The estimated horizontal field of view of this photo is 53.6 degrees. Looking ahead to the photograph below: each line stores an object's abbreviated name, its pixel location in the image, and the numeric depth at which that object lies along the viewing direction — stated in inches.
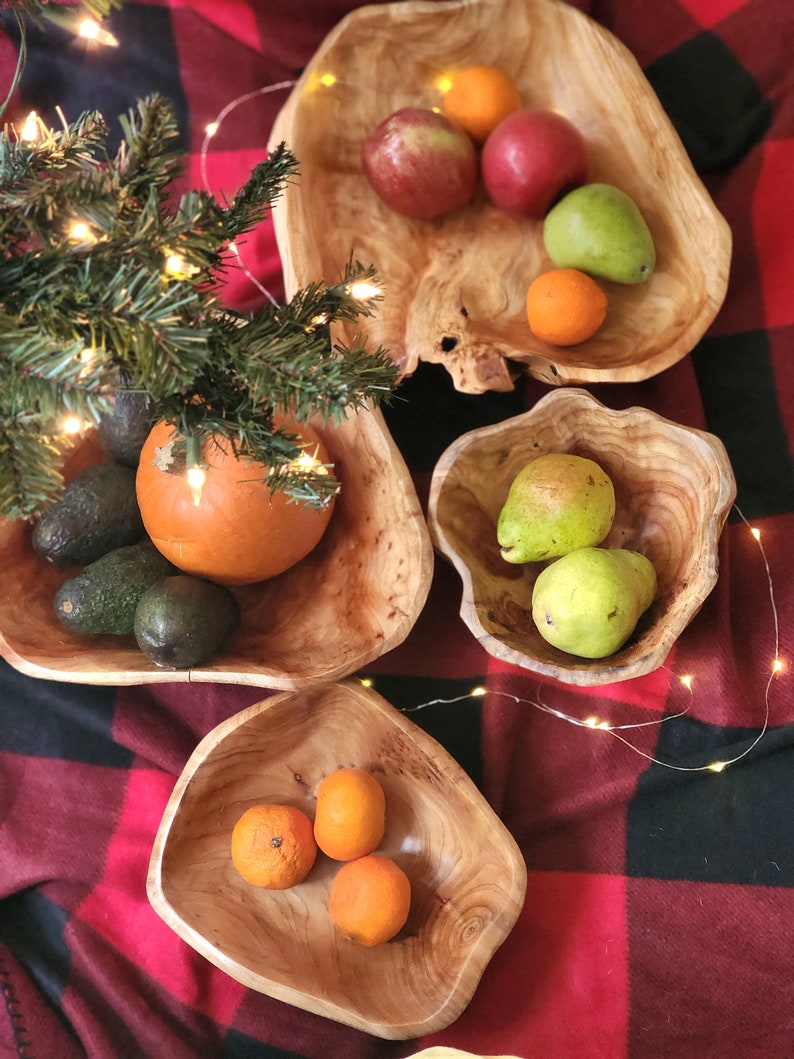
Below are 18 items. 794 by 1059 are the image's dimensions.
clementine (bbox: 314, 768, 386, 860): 28.5
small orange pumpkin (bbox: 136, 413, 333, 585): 27.3
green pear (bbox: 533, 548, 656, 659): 27.4
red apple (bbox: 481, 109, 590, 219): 32.6
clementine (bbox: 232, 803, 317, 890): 28.2
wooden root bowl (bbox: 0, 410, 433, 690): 28.4
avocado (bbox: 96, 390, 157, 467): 29.6
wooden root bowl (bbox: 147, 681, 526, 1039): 27.6
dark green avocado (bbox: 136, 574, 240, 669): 27.4
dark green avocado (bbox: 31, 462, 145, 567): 29.5
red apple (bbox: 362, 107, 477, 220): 33.1
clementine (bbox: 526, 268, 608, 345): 31.2
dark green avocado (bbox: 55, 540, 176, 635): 29.2
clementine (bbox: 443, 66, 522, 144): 34.7
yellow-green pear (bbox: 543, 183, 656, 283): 31.7
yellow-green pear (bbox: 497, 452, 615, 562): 29.3
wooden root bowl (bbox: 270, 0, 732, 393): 32.3
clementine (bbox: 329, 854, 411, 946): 27.5
